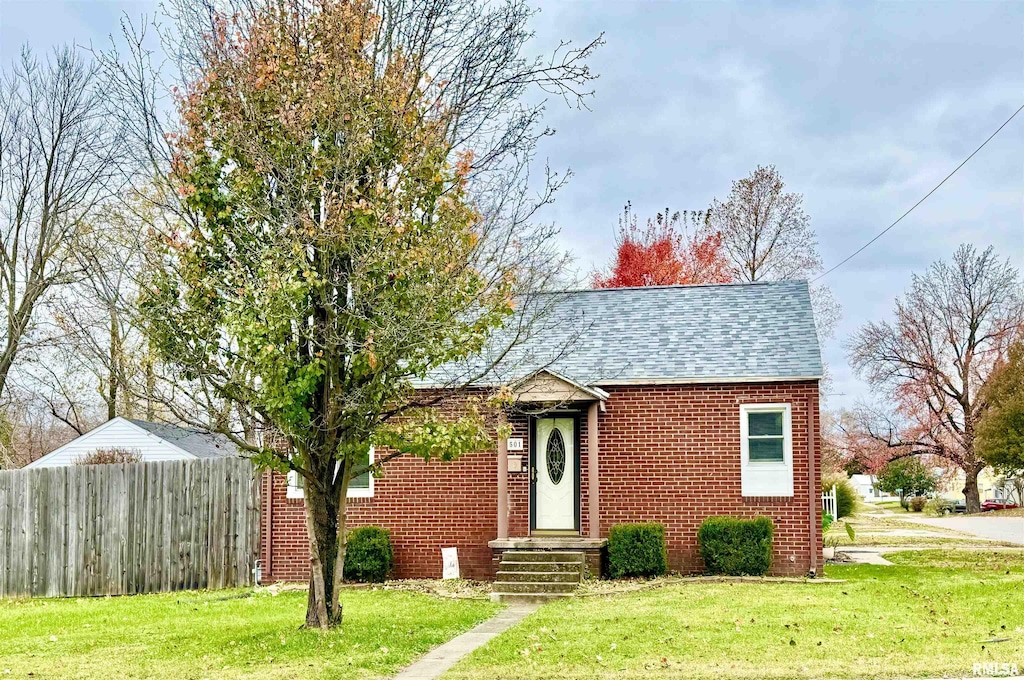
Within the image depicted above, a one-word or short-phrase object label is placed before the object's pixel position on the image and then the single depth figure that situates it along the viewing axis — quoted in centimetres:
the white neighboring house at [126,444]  3145
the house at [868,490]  9769
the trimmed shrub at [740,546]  1684
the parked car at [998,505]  5945
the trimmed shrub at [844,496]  4116
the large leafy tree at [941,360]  4575
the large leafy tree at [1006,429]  2152
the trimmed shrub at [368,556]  1775
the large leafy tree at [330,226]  1035
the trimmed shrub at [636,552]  1712
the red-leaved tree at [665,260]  3981
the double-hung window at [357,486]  1878
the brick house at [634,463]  1752
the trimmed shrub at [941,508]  5356
